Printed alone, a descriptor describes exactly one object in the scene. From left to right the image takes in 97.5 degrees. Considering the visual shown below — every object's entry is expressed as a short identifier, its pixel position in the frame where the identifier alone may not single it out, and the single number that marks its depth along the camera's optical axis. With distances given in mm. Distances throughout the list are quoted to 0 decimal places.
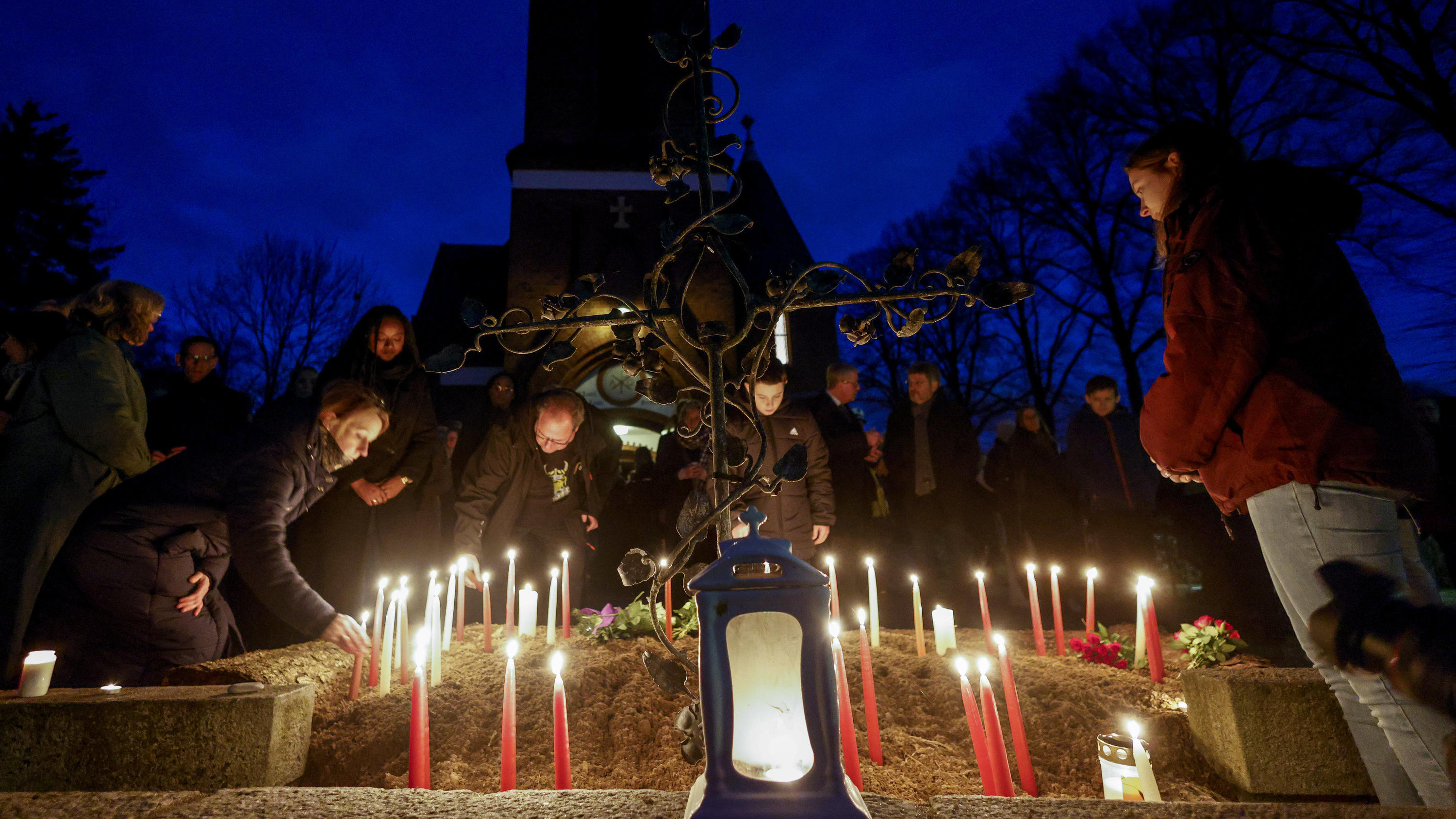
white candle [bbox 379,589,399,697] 2619
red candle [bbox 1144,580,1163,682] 2650
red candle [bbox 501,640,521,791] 1590
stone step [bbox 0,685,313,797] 1639
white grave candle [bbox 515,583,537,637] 3295
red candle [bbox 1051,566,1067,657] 3254
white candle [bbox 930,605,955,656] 3098
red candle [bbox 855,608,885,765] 2037
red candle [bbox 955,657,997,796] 1593
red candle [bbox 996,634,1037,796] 1686
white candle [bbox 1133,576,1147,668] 2828
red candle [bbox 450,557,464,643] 3564
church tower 12766
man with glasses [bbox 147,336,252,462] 4227
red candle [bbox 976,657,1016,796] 1521
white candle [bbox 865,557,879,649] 3318
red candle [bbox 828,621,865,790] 1698
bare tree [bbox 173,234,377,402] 20297
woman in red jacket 1486
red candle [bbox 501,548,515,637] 3254
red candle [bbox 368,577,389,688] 2715
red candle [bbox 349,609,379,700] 2545
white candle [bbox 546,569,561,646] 3227
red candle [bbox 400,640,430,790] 1691
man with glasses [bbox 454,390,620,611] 4309
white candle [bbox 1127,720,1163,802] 1479
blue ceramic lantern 987
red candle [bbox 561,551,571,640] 3404
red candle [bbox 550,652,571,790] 1526
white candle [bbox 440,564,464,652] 3199
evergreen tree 19109
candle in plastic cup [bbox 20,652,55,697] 1742
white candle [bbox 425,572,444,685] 2705
